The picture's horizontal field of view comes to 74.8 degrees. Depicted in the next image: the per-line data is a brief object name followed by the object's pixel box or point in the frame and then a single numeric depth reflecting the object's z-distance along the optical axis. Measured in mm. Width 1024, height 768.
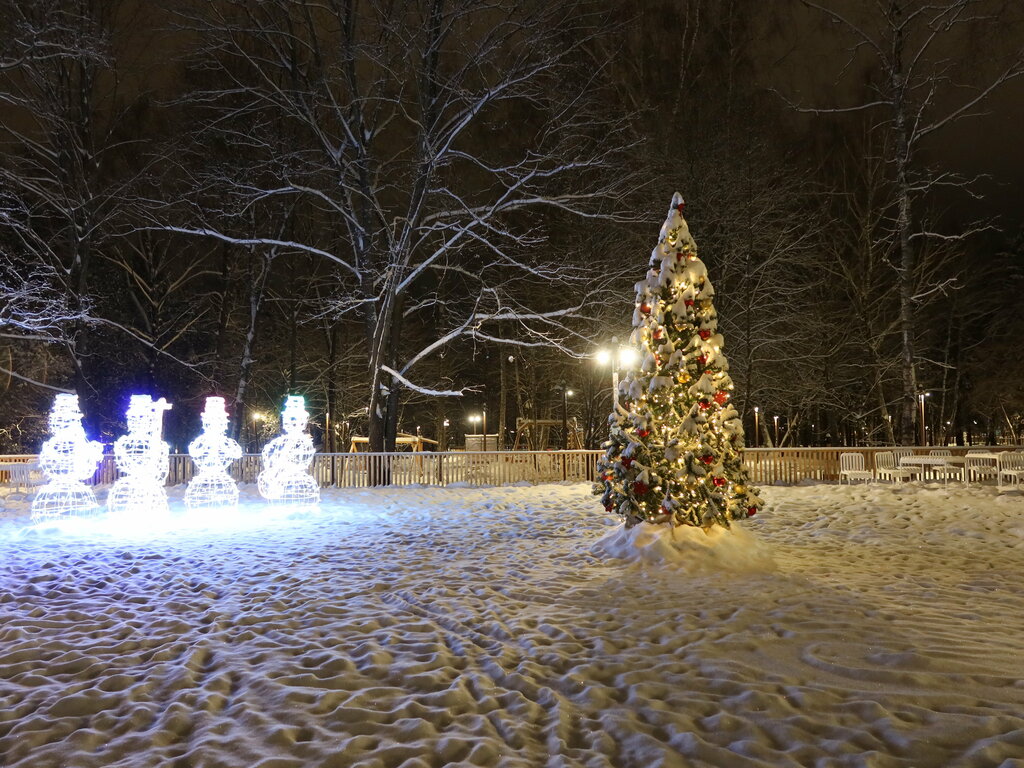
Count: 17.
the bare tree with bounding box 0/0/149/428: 17891
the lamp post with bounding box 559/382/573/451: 27600
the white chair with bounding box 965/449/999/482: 15422
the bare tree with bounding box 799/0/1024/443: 17156
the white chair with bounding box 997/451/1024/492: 14688
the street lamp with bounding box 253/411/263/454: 35925
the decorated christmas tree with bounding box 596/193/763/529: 8109
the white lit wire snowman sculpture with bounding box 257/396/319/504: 13016
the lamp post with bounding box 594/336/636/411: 14408
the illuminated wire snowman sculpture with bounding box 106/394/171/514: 11672
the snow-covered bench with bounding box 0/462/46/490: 15688
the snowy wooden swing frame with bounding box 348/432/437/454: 37188
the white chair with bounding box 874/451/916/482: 16516
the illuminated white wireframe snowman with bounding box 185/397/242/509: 12461
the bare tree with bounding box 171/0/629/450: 16438
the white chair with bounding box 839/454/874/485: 17256
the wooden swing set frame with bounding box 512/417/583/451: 33406
